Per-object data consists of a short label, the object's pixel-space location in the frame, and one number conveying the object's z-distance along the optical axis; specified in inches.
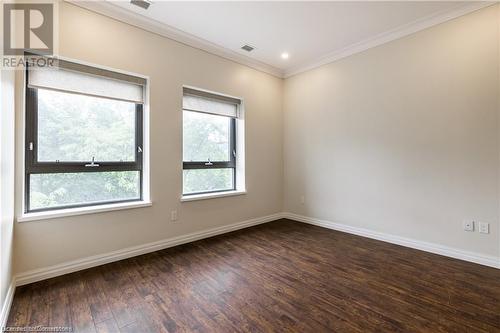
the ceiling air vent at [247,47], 137.6
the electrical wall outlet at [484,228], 98.9
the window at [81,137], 90.0
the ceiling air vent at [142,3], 97.8
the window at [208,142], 133.5
